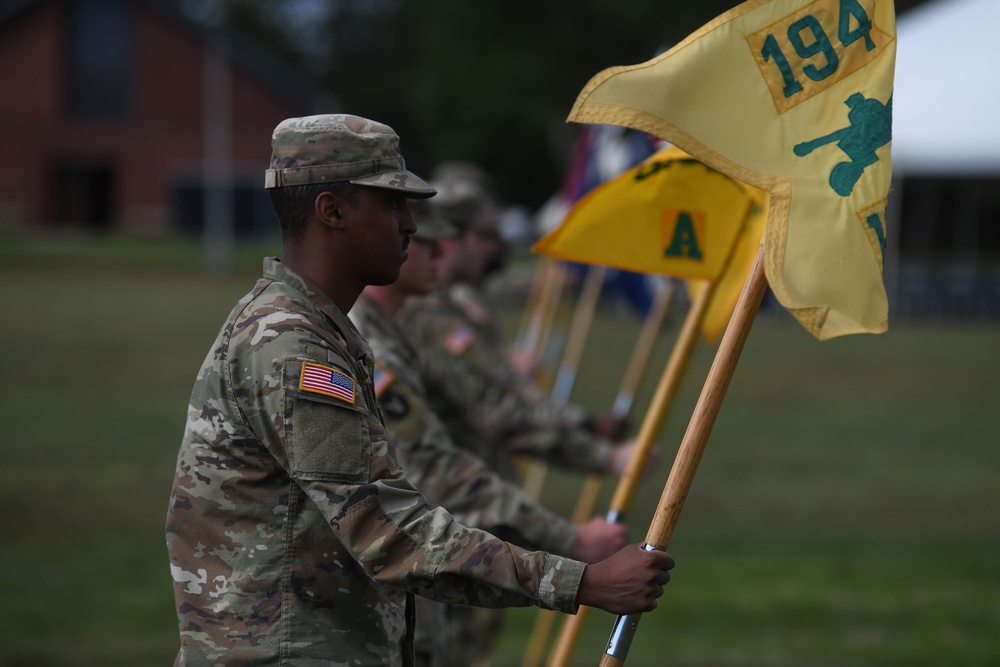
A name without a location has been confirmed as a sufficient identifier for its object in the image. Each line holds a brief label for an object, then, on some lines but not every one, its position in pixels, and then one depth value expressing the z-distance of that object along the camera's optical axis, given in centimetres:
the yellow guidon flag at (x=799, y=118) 623
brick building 9694
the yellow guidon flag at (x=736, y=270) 867
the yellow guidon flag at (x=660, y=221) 855
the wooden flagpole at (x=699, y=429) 608
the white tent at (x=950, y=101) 5050
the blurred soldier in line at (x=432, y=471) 755
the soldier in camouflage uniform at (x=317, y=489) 549
